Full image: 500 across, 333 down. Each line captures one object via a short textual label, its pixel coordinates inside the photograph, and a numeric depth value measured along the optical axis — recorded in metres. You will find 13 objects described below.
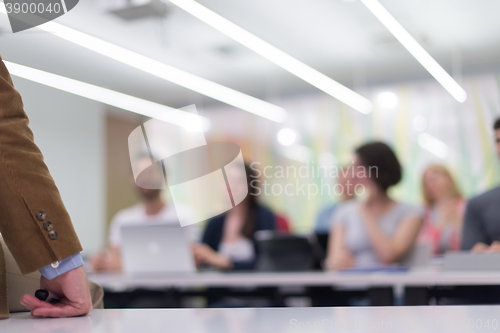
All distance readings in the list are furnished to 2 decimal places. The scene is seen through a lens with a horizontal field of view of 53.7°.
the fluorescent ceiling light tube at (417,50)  4.30
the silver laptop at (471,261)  2.40
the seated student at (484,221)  2.45
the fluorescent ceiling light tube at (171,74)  4.70
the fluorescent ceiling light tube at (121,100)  5.89
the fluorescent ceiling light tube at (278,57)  4.16
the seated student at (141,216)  3.54
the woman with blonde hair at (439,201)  4.24
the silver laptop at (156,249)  2.84
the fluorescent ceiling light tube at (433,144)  6.03
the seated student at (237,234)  3.35
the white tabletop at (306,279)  2.28
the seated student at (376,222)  2.75
